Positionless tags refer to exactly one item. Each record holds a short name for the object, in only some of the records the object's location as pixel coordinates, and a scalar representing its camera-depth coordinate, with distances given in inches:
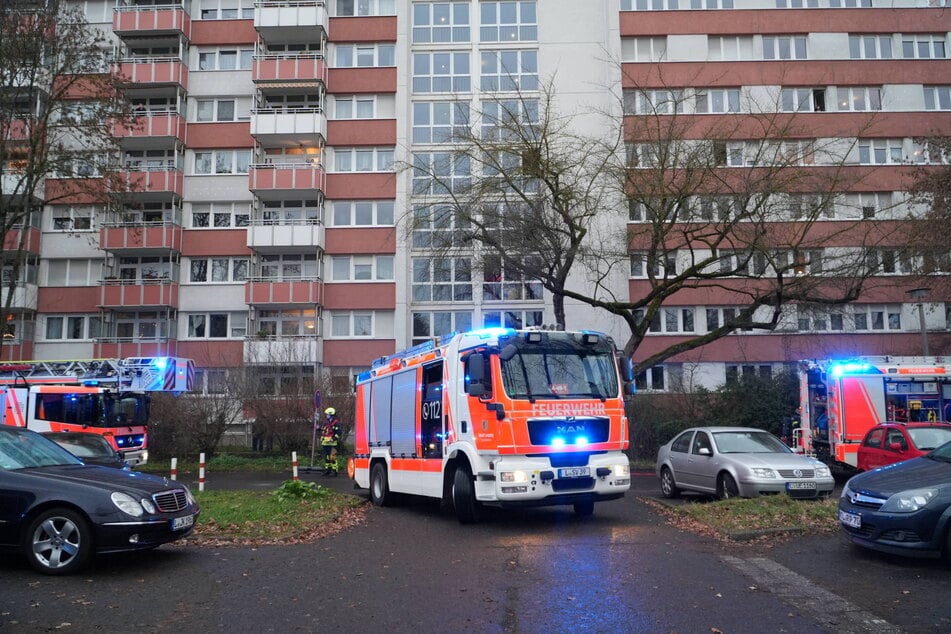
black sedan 307.1
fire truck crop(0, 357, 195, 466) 943.7
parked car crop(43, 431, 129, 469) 650.8
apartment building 1430.9
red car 565.9
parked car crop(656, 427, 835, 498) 505.4
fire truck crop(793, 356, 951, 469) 726.5
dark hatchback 313.3
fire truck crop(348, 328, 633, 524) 431.5
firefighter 862.5
